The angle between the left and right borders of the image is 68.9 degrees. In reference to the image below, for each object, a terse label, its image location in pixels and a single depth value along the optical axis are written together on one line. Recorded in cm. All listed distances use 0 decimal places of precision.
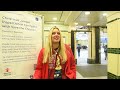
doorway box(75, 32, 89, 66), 908
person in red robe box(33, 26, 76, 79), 110
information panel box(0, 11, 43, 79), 100
